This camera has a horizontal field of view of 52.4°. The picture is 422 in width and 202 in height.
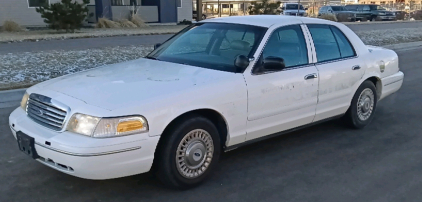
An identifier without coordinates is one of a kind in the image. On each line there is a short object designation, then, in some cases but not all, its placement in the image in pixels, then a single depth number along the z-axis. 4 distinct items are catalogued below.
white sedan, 3.45
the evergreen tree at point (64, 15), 18.59
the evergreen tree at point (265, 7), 27.33
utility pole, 25.66
